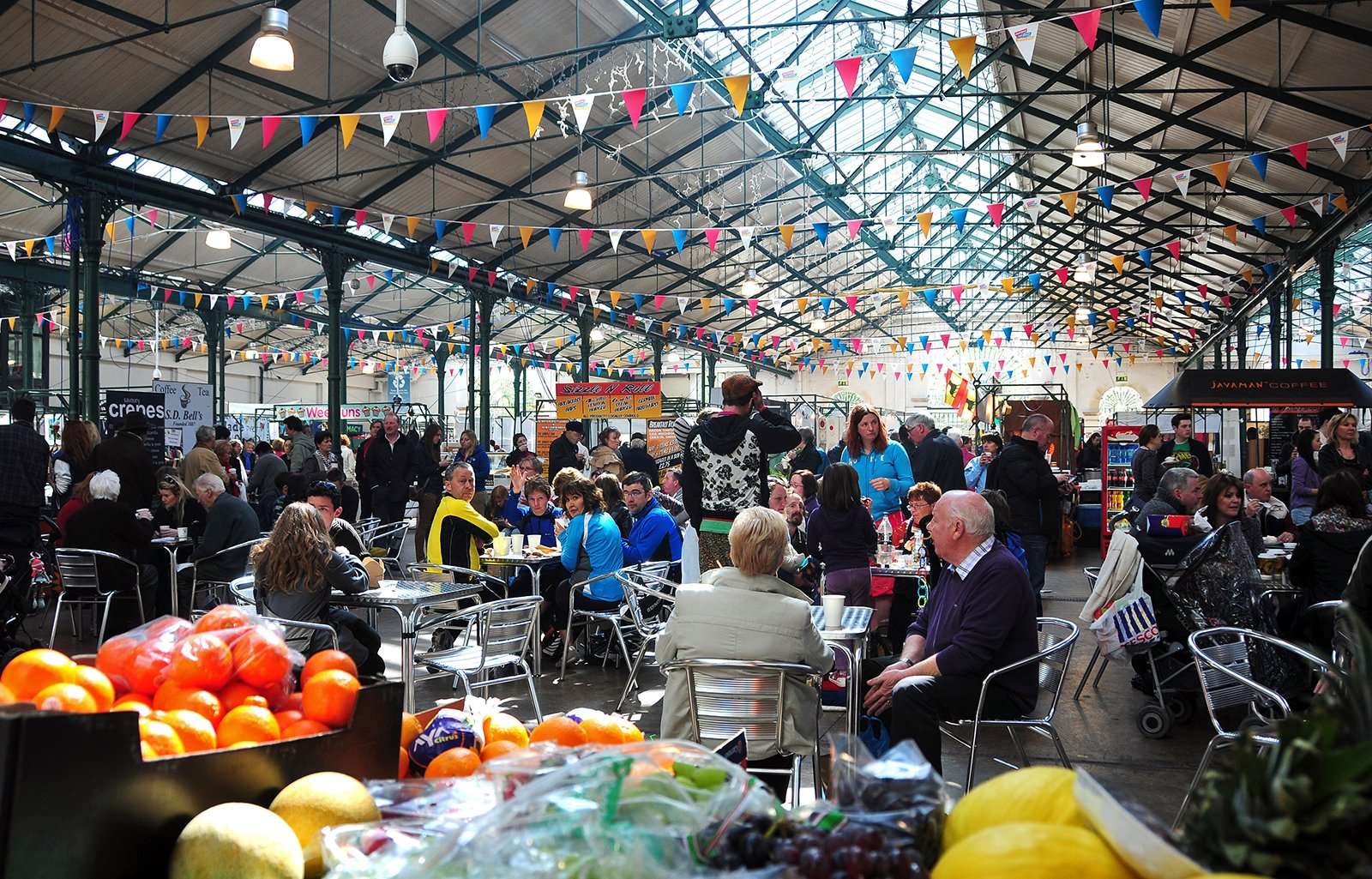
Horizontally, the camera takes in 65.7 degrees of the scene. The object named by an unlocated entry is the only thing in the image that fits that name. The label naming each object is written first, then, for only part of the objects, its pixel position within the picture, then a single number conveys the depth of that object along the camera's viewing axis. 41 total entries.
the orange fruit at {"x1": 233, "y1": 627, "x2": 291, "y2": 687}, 1.53
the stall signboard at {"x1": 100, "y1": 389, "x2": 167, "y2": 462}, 10.76
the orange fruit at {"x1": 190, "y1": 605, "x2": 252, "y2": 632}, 1.60
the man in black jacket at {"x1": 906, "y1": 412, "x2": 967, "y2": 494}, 8.22
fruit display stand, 1.09
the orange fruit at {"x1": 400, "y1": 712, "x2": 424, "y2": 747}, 1.71
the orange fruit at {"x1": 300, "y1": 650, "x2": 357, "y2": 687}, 1.56
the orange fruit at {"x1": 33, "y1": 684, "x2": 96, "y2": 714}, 1.25
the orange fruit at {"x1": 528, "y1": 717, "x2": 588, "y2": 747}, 1.70
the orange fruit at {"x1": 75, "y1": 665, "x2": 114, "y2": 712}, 1.38
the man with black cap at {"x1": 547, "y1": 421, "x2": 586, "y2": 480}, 12.82
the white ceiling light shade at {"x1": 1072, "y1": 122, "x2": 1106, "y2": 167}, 9.49
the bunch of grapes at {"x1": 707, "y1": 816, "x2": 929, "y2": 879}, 0.89
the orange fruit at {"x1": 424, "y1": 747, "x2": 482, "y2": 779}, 1.58
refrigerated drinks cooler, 13.23
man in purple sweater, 3.46
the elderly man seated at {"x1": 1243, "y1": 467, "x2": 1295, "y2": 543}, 7.63
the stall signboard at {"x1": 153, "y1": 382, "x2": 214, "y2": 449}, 11.23
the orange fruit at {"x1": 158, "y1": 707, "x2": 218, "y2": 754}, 1.33
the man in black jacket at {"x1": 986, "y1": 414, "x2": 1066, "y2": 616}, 7.35
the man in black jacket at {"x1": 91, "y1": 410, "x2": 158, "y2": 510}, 7.75
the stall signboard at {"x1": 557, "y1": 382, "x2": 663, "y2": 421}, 16.77
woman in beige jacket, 3.32
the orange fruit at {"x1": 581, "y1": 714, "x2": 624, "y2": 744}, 1.71
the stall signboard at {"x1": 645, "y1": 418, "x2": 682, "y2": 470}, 15.89
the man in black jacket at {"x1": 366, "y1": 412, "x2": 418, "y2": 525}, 11.13
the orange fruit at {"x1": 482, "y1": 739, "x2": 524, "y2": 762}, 1.62
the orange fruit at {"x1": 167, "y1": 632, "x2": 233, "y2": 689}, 1.47
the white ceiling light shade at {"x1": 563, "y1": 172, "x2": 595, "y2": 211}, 9.88
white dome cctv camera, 5.91
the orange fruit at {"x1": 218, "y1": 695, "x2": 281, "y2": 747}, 1.39
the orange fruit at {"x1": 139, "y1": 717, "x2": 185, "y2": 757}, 1.27
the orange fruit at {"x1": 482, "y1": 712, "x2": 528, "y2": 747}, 1.78
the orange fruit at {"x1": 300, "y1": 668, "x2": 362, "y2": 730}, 1.46
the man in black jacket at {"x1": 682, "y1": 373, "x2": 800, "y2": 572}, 5.55
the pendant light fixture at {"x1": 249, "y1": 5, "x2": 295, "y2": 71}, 6.04
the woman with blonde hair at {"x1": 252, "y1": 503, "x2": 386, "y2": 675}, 4.74
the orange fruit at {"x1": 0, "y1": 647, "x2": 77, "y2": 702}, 1.36
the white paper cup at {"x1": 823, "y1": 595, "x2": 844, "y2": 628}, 4.40
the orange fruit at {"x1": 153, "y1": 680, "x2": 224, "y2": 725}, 1.42
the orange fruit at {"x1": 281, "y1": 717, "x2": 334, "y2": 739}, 1.42
